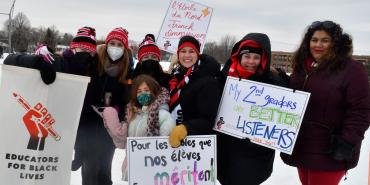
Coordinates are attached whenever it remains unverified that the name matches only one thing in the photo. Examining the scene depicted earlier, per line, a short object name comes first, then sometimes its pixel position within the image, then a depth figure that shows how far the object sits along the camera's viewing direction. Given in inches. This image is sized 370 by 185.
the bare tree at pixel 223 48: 2799.7
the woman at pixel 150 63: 142.9
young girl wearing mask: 121.5
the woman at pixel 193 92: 117.9
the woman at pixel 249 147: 121.3
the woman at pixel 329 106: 111.8
